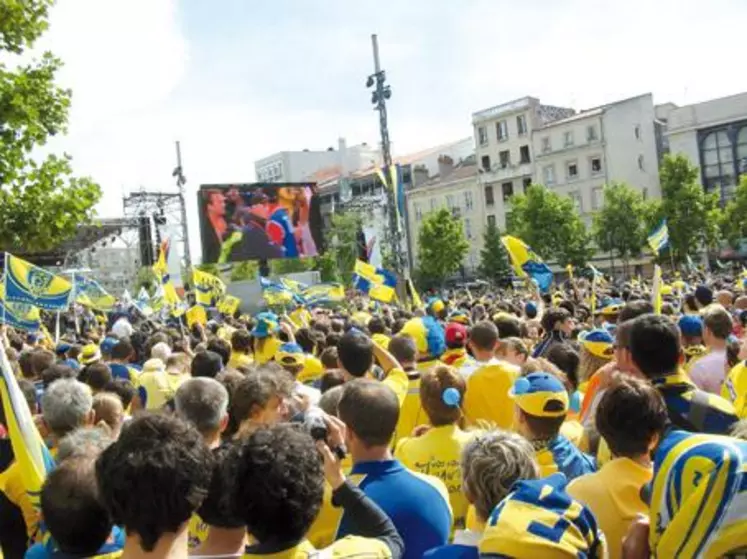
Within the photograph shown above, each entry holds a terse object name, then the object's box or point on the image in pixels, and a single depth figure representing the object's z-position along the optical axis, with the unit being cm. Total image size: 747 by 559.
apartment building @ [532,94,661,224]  5812
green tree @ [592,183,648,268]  5241
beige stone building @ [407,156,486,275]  6919
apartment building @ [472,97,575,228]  6494
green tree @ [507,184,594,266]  5506
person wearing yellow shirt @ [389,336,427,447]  540
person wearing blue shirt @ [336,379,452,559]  324
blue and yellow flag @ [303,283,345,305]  1888
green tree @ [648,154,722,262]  4731
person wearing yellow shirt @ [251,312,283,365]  893
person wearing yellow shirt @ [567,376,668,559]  316
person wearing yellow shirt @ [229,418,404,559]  247
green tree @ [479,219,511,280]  6041
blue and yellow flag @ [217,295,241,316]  1864
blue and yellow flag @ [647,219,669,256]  1639
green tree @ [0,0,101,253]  1106
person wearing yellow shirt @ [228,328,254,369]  838
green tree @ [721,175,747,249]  4691
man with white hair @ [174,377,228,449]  396
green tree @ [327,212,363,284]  6219
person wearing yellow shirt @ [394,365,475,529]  400
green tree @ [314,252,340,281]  6856
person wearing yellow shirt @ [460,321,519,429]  547
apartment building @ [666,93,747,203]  5228
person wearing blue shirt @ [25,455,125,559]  271
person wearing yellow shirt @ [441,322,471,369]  682
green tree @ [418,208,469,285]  6153
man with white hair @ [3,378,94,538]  457
